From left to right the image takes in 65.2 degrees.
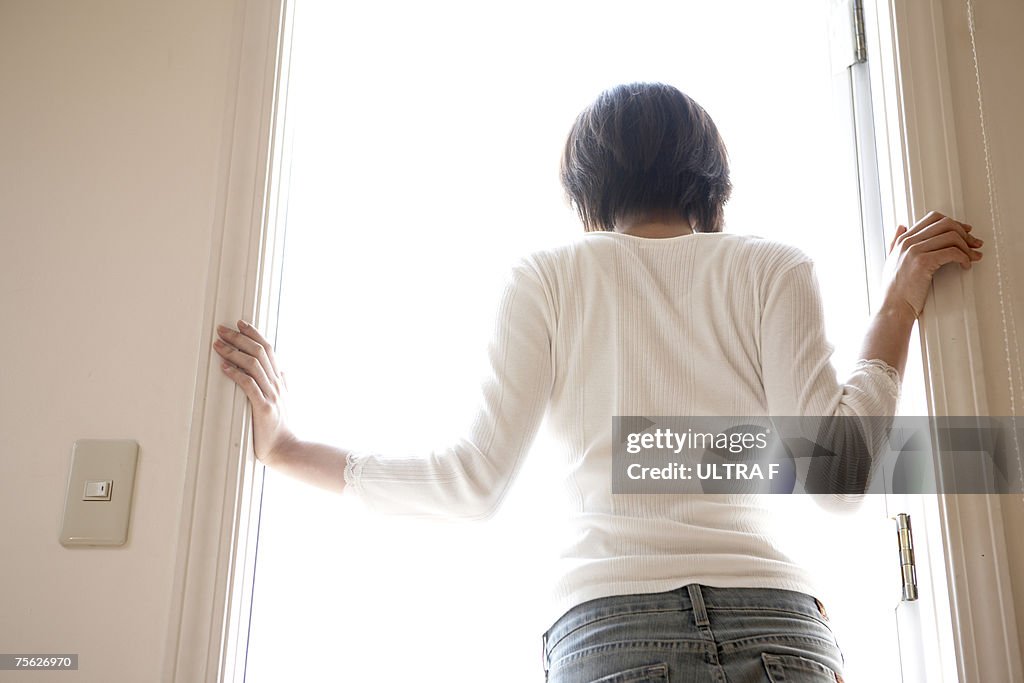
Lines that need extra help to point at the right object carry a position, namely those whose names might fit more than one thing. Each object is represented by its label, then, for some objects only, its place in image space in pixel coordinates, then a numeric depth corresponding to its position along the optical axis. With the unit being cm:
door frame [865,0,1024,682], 101
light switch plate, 109
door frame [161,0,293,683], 105
